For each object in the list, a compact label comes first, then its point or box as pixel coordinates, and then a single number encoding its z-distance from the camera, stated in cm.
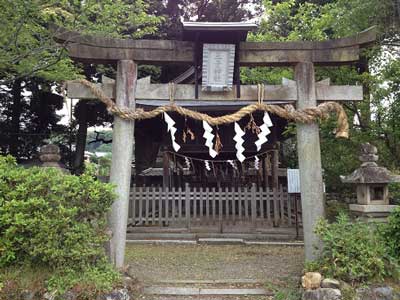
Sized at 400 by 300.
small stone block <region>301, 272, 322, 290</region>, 451
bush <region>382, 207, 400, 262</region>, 482
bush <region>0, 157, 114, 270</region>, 432
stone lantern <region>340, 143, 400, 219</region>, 581
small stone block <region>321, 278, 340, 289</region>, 441
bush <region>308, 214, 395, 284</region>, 445
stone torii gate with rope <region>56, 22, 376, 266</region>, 532
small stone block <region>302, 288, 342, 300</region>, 430
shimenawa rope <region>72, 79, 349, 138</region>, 529
